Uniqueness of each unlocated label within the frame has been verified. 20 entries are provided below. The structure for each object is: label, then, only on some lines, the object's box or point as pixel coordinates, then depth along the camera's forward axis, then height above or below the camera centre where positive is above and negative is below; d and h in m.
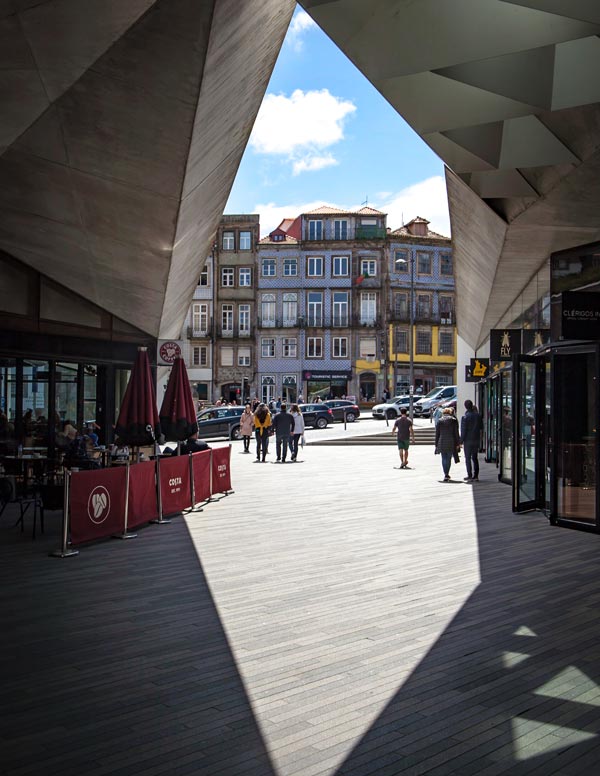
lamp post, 35.92 +0.20
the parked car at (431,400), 46.12 +0.28
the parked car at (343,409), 45.47 -0.26
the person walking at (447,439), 17.19 -0.79
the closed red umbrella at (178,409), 13.28 -0.07
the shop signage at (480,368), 22.11 +1.08
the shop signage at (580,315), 9.96 +1.19
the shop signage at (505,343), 15.34 +1.26
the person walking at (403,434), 20.53 -0.81
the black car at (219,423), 34.91 -0.84
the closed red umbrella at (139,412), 12.05 -0.11
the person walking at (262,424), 23.04 -0.60
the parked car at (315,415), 41.88 -0.58
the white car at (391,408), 45.17 -0.21
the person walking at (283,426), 22.00 -0.63
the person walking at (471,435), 16.70 -0.71
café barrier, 8.95 -1.27
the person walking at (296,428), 23.39 -0.76
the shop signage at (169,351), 15.62 +1.12
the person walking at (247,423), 26.83 -0.65
